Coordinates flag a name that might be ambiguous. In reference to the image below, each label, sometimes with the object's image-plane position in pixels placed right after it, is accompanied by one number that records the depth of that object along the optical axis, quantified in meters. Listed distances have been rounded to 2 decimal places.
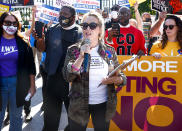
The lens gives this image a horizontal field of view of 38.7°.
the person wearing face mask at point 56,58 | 3.44
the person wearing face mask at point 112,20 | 5.96
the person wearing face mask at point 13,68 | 3.20
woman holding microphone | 2.55
